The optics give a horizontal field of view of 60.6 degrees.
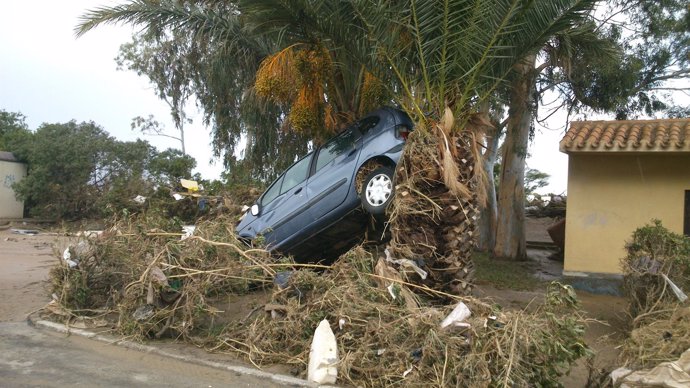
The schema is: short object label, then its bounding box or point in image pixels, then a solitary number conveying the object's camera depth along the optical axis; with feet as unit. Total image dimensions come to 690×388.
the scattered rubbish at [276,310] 21.21
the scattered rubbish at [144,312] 22.47
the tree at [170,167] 73.87
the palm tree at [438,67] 23.41
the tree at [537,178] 113.60
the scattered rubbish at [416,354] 17.37
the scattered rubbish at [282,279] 22.04
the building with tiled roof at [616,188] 33.60
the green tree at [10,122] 122.83
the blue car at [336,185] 25.73
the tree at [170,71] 62.23
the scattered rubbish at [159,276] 22.00
